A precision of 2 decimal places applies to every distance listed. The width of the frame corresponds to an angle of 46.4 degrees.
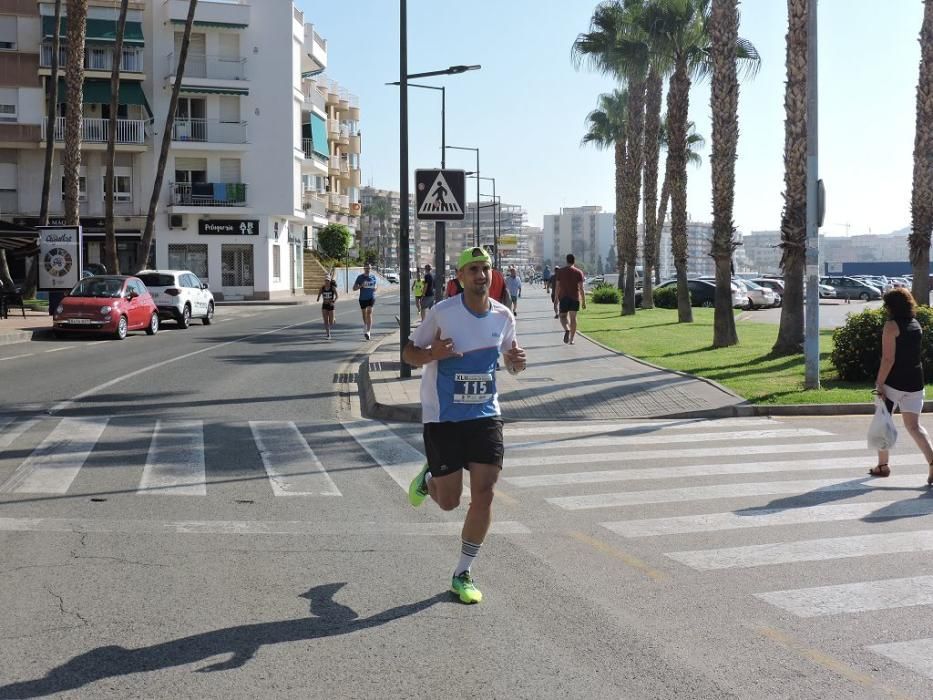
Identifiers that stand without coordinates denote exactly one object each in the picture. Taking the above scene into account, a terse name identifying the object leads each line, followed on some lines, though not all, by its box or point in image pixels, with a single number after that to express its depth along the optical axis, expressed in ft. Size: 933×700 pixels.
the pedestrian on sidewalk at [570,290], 77.00
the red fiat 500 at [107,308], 89.10
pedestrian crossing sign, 53.47
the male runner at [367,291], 85.30
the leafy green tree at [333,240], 282.97
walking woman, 30.71
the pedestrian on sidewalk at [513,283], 116.67
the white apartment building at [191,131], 176.86
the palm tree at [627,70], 128.88
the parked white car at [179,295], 108.58
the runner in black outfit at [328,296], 88.03
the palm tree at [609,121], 189.62
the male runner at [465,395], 19.11
